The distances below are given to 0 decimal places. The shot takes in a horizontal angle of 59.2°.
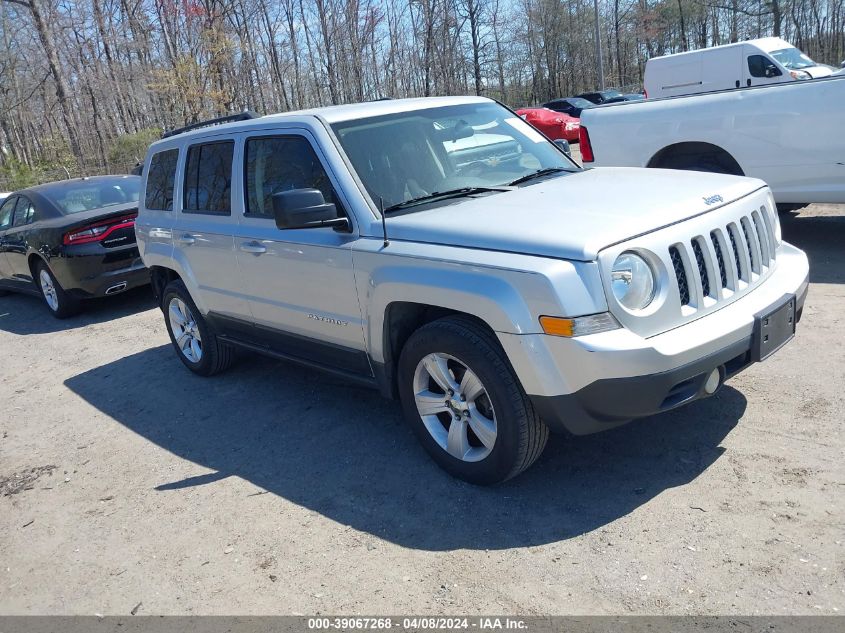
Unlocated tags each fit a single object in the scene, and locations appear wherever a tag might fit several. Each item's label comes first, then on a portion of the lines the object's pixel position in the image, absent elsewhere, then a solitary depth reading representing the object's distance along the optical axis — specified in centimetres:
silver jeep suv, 322
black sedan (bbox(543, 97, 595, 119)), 2880
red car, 2381
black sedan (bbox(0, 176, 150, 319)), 892
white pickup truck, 687
